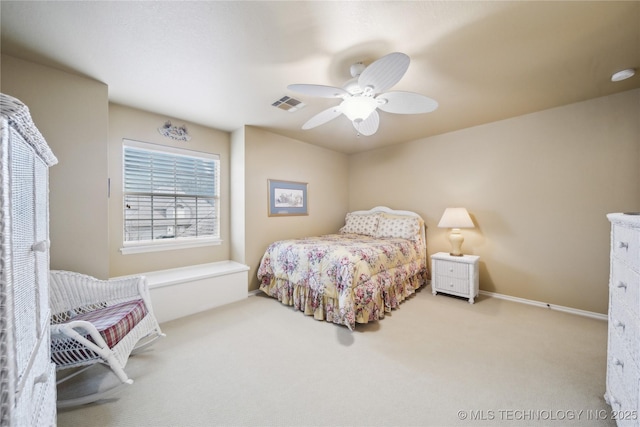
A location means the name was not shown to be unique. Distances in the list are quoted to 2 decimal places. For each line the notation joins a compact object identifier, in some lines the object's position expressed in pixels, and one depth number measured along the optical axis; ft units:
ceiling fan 5.09
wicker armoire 2.13
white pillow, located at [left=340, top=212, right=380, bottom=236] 13.75
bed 8.16
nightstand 10.14
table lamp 10.53
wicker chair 4.93
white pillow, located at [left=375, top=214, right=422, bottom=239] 12.16
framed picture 12.26
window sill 9.22
